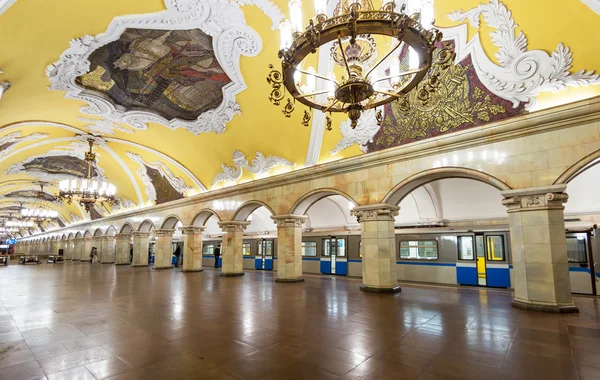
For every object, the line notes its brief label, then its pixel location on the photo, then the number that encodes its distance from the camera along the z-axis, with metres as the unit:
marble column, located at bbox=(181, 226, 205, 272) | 14.44
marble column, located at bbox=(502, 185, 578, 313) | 5.66
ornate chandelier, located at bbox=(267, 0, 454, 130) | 3.24
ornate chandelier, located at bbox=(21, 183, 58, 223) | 22.14
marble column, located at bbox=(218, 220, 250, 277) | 12.44
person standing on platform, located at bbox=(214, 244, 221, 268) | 17.83
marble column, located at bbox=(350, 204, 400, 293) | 7.97
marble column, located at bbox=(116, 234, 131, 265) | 20.91
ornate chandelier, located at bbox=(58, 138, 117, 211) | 12.82
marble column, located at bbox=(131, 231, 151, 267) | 18.91
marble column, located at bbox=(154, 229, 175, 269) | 16.42
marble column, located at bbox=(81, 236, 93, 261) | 26.25
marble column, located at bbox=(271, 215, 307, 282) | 10.18
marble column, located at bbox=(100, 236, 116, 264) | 23.22
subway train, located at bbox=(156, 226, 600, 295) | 7.93
